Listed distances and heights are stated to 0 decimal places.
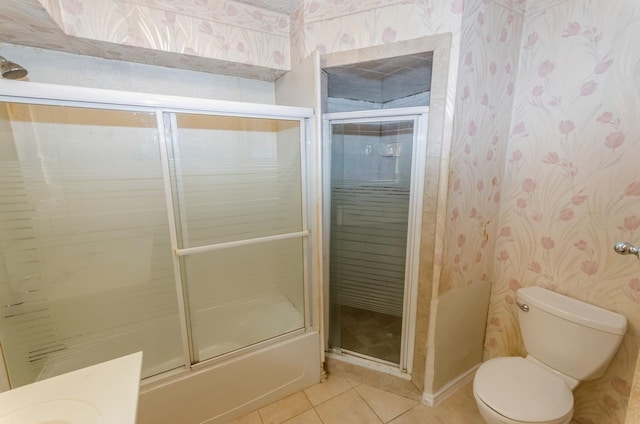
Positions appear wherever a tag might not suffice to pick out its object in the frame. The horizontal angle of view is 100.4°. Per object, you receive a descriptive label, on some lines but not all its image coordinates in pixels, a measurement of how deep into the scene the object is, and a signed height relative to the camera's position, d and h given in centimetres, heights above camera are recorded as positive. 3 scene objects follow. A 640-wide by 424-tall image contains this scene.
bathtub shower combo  124 -36
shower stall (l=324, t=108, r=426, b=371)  160 -42
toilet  111 -94
